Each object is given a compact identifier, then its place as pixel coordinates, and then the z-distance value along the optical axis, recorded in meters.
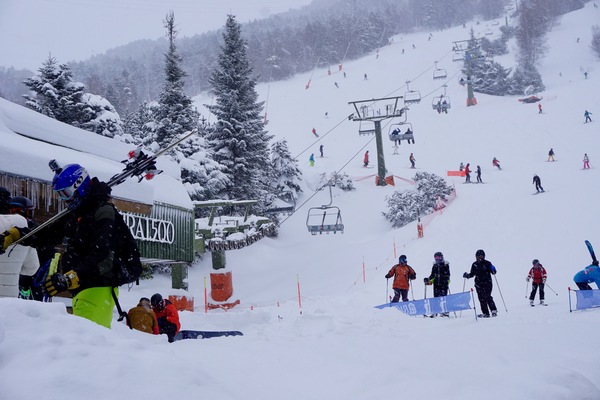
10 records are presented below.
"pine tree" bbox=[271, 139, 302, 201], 36.50
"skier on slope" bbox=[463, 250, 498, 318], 11.16
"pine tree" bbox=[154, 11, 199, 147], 25.31
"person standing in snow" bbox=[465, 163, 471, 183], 35.41
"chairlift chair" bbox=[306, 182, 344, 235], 23.93
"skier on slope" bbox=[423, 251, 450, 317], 12.38
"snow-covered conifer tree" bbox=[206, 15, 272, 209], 28.05
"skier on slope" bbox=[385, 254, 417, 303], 12.77
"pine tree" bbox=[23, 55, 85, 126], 22.41
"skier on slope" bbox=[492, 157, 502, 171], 38.84
